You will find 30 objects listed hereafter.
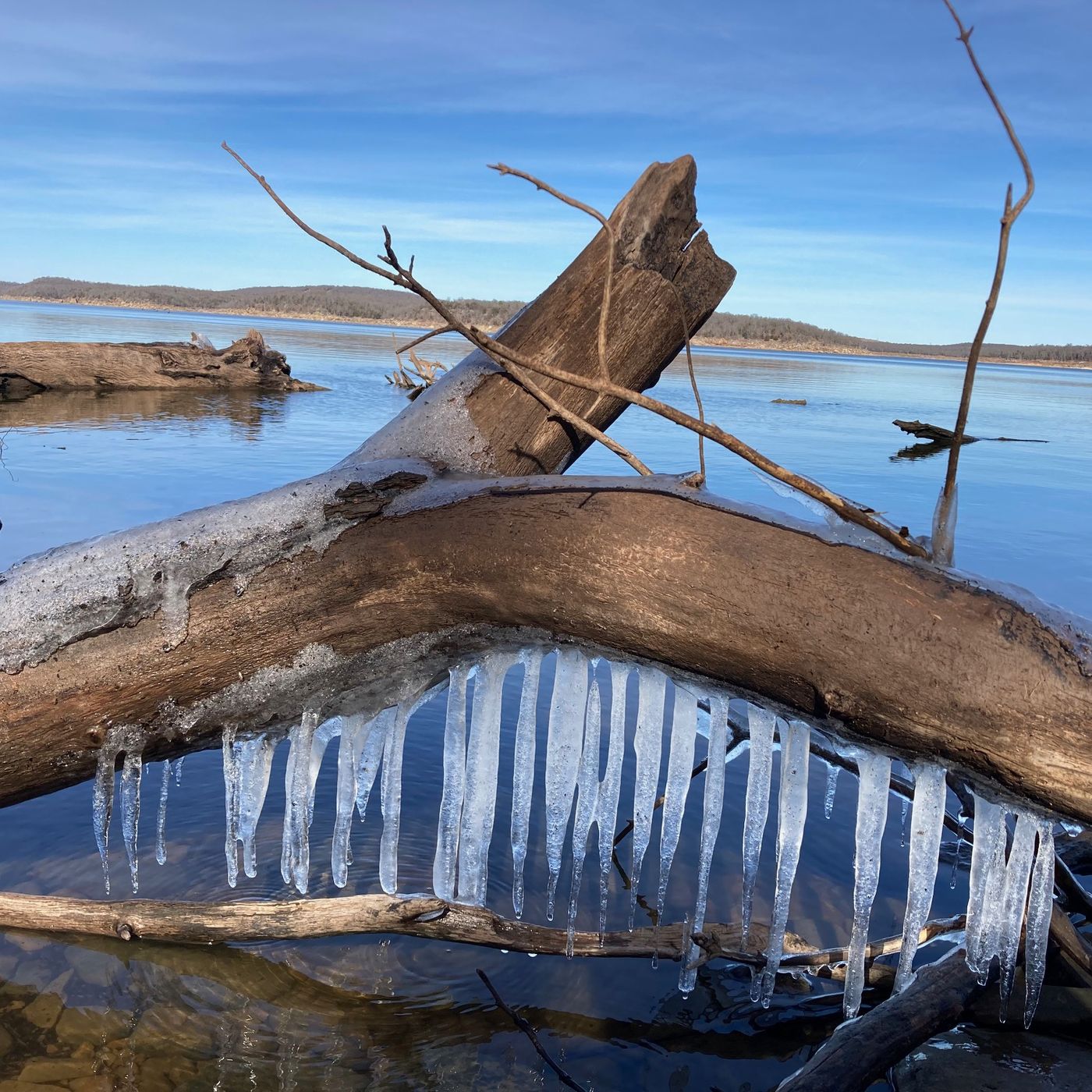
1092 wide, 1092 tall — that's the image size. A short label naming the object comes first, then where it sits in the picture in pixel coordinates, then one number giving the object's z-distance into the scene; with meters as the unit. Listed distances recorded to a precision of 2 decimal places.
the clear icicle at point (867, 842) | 2.28
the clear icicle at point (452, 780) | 2.78
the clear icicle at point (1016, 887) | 2.16
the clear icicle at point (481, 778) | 2.67
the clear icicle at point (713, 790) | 2.49
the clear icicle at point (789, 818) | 2.39
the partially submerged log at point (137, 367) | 20.89
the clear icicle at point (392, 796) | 2.73
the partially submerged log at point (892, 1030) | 2.47
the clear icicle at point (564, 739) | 2.59
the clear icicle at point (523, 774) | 2.82
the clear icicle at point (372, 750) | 2.75
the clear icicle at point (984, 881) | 2.28
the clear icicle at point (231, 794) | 2.55
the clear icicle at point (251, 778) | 2.68
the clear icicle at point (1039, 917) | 2.23
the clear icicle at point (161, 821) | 2.92
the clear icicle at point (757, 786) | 2.44
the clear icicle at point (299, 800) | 2.60
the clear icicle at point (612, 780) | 2.82
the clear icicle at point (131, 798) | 2.42
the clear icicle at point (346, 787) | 2.74
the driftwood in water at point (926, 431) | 21.83
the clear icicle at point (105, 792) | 2.37
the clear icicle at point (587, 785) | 2.77
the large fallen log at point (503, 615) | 1.88
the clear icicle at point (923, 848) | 2.16
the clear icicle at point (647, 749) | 2.49
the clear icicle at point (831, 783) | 3.31
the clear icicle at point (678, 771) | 2.56
